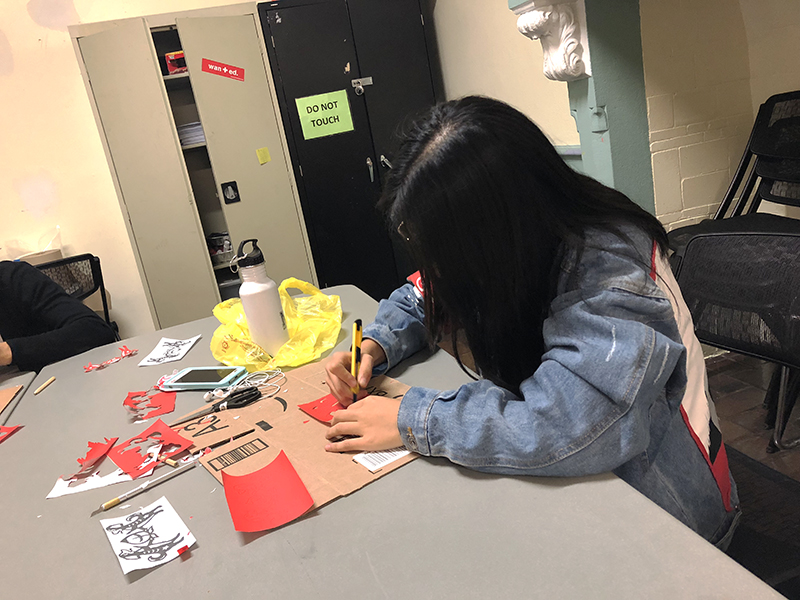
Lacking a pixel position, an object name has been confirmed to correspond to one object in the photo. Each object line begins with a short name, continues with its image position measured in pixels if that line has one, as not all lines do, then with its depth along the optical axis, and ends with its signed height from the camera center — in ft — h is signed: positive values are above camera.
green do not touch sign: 10.36 +0.97
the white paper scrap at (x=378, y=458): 2.44 -1.23
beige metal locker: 9.75 +0.82
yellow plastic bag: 3.93 -1.07
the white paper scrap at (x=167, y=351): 4.49 -1.16
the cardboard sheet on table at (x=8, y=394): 4.07 -1.14
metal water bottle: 3.82 -0.79
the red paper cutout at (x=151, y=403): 3.46 -1.19
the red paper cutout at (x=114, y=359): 4.58 -1.16
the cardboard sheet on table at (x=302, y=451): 2.38 -1.21
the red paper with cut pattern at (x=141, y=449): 2.85 -1.21
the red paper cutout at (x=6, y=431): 3.54 -1.19
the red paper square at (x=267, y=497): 2.22 -1.22
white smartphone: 3.68 -1.16
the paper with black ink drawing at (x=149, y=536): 2.16 -1.26
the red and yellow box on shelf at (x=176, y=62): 10.07 +2.28
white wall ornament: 6.21 +1.02
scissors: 3.26 -1.17
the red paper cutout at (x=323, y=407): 2.94 -1.19
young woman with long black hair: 2.09 -0.74
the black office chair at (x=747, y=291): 3.19 -1.14
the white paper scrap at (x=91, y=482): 2.76 -1.24
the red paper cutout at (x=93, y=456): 2.92 -1.20
